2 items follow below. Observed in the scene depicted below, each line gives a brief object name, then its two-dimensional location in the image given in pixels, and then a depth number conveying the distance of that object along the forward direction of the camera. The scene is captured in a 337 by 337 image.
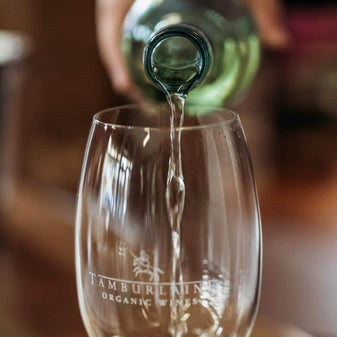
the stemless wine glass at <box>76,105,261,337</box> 0.42
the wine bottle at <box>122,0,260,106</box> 0.54
